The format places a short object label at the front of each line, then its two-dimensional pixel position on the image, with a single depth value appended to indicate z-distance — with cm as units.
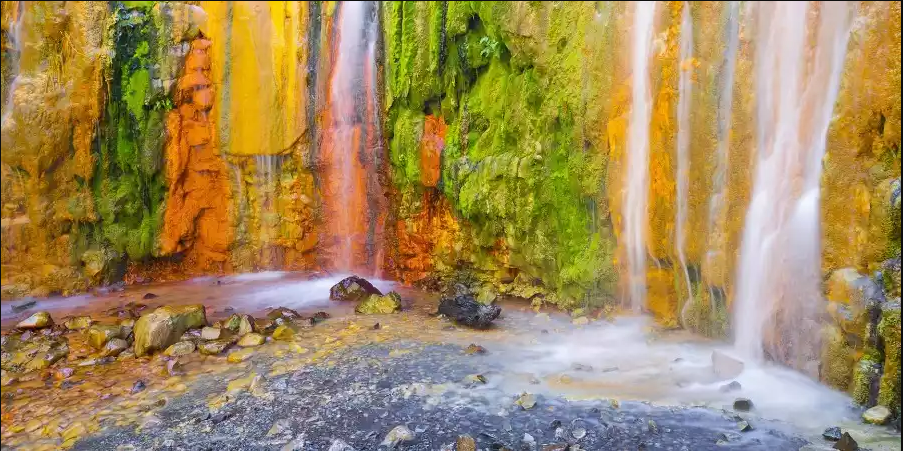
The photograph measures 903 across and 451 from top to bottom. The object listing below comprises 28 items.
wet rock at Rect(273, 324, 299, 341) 696
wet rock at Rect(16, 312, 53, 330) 782
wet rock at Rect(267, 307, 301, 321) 796
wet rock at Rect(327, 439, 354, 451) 409
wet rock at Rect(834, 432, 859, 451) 360
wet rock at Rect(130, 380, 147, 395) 553
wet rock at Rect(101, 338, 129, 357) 662
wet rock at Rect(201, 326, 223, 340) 686
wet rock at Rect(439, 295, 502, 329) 729
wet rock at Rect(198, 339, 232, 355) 647
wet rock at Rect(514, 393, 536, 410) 461
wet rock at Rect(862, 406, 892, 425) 386
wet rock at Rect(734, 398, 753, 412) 435
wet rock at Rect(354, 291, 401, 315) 835
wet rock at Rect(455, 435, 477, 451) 397
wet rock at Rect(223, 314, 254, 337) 714
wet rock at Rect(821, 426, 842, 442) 378
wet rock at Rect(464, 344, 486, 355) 614
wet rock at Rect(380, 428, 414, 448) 414
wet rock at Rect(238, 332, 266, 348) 673
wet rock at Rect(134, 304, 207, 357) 656
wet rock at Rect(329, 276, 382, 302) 930
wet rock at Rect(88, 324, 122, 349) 689
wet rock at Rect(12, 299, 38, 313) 926
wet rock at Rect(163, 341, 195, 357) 646
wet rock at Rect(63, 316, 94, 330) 779
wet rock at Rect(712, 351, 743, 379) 503
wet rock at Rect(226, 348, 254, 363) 623
